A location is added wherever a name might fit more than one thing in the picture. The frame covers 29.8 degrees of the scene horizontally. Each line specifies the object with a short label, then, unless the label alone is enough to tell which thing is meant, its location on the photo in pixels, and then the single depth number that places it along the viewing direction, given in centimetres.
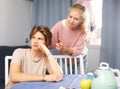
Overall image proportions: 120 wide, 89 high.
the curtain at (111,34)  266
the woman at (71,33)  244
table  138
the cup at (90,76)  125
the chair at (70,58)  208
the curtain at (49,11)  296
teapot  113
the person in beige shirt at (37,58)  172
